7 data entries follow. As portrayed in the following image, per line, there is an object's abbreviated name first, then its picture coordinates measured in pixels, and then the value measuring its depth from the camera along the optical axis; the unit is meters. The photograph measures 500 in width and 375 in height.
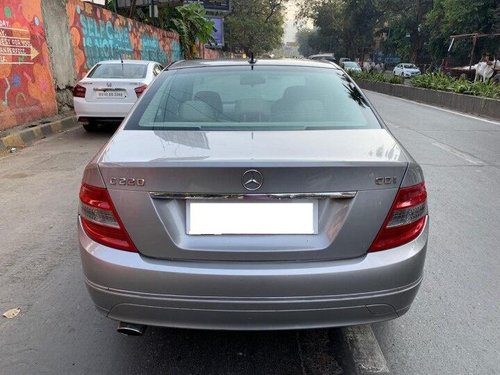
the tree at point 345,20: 47.44
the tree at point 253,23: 50.78
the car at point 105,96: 8.78
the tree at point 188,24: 23.30
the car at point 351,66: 33.94
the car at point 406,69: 36.85
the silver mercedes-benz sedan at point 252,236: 2.00
